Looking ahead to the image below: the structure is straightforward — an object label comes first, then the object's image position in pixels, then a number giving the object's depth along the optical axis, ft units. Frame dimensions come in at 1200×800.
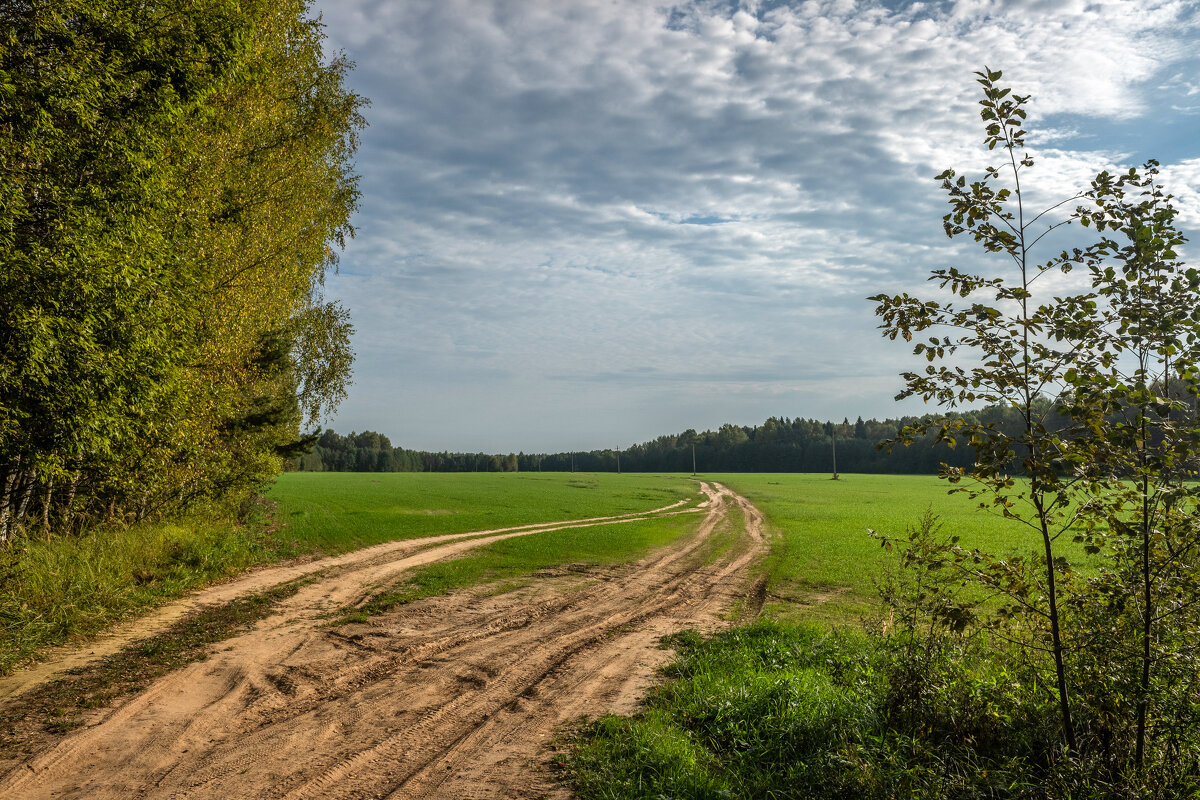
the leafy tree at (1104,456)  11.89
